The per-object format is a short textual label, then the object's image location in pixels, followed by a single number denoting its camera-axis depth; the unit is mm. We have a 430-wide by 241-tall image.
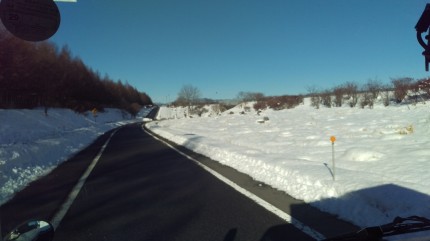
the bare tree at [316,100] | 45931
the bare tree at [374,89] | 38188
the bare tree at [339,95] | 42406
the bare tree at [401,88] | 32812
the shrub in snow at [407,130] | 14664
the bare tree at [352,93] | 39938
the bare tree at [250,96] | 80725
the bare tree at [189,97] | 94994
